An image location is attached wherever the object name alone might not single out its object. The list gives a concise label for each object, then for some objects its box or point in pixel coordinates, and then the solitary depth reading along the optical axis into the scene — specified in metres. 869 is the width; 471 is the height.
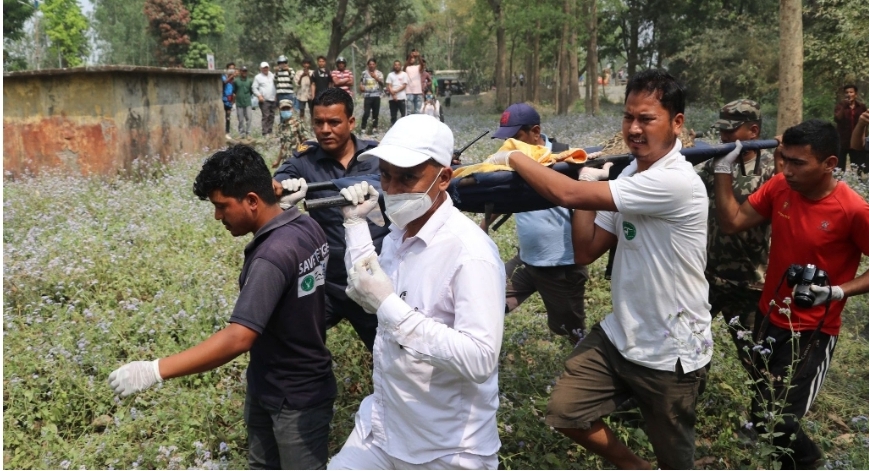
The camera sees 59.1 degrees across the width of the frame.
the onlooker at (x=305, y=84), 18.16
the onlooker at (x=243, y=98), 18.42
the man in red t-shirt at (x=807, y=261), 3.60
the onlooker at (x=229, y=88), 18.89
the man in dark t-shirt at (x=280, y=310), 3.02
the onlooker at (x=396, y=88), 18.42
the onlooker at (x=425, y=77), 19.02
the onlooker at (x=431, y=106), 17.92
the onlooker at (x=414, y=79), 18.70
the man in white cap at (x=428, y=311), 2.38
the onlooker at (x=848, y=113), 10.55
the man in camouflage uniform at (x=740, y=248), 4.48
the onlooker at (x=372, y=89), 17.57
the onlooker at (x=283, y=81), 18.09
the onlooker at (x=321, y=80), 17.64
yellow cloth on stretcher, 3.56
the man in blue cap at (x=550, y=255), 4.96
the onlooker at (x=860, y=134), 6.27
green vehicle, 59.03
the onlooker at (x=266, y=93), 18.08
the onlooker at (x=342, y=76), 16.56
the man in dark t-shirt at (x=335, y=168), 4.39
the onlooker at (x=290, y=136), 12.35
